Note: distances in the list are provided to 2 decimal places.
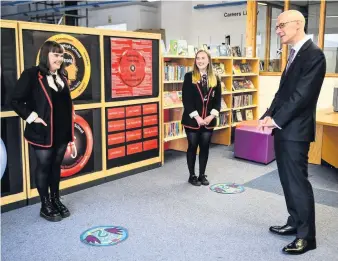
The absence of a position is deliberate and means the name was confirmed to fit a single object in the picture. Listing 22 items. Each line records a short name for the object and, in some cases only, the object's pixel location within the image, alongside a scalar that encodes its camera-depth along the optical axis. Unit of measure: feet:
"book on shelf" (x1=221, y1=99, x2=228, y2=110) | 21.01
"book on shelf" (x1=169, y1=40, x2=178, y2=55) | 17.77
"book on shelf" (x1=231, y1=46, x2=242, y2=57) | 22.67
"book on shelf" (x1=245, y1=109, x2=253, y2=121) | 23.61
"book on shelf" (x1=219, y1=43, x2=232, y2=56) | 21.18
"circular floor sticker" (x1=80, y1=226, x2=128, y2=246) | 9.68
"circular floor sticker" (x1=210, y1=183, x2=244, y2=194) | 13.76
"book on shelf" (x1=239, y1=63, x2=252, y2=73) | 22.90
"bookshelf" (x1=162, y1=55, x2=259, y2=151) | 17.84
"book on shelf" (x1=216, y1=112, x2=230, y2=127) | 20.94
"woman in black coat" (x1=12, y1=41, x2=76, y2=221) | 10.25
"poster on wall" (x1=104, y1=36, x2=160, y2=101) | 14.37
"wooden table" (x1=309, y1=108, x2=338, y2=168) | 16.25
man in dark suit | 8.54
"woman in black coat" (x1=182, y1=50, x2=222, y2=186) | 13.78
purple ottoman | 17.49
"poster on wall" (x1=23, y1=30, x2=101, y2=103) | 11.78
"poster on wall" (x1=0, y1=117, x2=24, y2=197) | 11.48
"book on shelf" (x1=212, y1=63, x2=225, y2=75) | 20.44
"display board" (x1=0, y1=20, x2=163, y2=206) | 11.60
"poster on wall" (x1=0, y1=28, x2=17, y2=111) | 11.12
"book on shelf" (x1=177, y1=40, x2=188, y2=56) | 17.92
